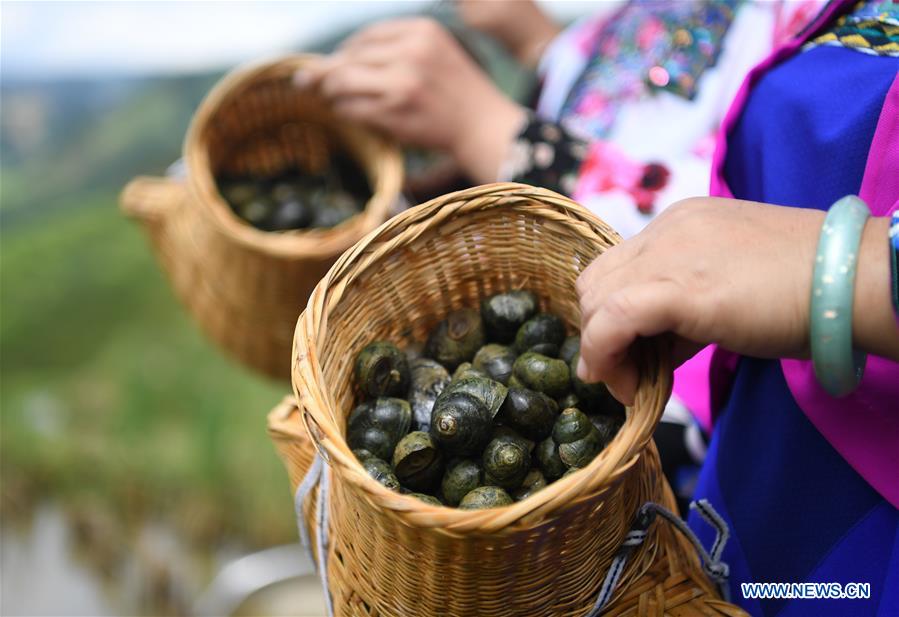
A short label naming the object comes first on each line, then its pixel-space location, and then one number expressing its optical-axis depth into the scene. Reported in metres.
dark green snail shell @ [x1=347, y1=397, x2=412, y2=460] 0.68
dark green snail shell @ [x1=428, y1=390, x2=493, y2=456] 0.65
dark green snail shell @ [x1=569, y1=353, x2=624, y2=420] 0.70
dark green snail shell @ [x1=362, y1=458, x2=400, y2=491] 0.63
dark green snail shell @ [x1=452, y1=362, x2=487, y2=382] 0.73
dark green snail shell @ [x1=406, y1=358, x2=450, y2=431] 0.74
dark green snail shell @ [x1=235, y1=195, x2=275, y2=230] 1.26
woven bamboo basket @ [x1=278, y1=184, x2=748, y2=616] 0.51
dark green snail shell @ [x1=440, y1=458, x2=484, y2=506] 0.66
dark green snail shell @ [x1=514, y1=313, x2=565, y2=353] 0.76
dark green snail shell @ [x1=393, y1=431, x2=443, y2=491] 0.67
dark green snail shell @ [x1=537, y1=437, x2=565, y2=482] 0.67
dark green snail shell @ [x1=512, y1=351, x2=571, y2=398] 0.72
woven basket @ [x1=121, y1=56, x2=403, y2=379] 1.12
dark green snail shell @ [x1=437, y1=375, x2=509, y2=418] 0.69
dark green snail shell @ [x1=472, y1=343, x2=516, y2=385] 0.75
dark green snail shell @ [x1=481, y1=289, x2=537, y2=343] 0.78
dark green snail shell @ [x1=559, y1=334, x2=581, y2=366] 0.74
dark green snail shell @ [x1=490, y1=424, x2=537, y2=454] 0.68
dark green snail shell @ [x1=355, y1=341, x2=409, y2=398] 0.72
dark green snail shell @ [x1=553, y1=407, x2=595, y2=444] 0.66
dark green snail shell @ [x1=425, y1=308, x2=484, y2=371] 0.79
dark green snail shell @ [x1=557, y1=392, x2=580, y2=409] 0.72
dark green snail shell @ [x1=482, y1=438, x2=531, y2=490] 0.65
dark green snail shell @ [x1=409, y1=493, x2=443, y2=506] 0.63
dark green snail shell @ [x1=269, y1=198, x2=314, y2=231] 1.27
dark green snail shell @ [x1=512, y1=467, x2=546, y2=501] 0.67
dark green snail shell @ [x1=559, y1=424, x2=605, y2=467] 0.65
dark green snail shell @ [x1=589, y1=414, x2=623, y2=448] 0.69
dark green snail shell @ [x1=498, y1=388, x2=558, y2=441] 0.69
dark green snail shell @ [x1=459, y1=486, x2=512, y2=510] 0.62
